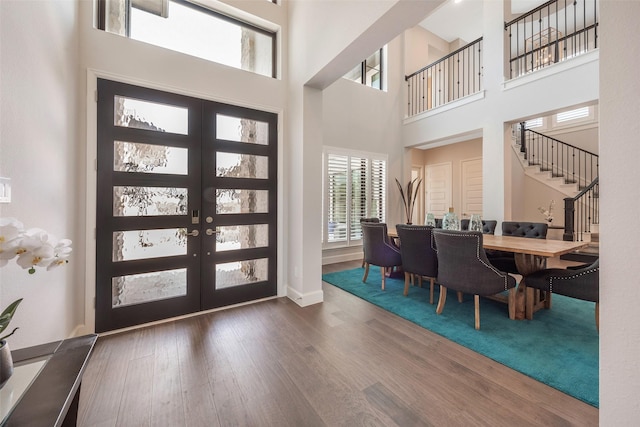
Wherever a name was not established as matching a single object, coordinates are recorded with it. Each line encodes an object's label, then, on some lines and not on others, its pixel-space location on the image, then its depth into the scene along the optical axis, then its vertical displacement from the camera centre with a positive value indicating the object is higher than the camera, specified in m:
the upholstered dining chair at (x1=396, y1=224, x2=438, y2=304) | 3.01 -0.47
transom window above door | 2.56 +1.99
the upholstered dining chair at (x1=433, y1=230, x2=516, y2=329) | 2.44 -0.55
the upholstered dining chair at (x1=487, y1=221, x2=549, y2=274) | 3.44 -0.32
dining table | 2.45 -0.47
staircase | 4.76 +0.92
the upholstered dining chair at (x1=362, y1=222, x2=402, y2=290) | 3.54 -0.50
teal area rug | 1.79 -1.09
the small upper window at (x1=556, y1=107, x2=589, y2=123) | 6.27 +2.44
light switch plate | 1.25 +0.11
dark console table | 0.75 -0.58
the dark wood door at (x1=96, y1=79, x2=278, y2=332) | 2.41 +0.07
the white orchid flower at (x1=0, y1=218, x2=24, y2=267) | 0.77 -0.08
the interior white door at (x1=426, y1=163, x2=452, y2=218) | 7.68 +0.75
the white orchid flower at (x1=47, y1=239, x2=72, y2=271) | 0.86 -0.14
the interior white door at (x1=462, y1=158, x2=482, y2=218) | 6.96 +0.72
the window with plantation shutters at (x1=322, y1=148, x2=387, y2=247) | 5.11 +0.38
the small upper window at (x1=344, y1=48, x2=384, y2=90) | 5.66 +3.12
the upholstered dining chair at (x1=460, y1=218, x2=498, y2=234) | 4.20 -0.22
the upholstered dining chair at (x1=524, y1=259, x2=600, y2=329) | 2.17 -0.62
